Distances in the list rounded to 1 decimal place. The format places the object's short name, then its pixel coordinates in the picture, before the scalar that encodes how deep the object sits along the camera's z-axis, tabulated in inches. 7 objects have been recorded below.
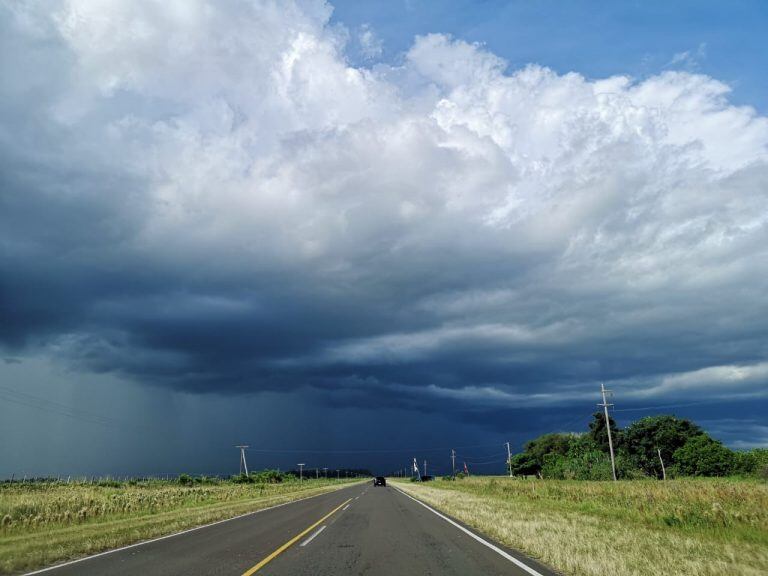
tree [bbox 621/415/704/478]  4015.8
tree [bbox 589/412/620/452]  4269.2
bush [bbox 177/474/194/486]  3932.3
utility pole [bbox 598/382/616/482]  2418.8
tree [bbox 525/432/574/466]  5447.8
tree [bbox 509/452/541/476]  5629.9
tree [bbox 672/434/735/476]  3203.7
